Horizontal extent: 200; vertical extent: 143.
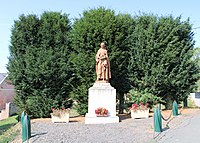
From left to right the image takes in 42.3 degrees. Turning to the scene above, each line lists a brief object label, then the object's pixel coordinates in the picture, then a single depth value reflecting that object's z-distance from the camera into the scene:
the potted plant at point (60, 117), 12.89
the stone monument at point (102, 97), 12.52
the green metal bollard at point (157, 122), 9.19
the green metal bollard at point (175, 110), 13.50
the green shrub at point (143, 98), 15.48
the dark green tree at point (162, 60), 16.06
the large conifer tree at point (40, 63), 14.91
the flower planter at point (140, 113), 13.50
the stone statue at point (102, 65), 13.23
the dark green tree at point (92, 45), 15.09
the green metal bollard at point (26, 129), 8.56
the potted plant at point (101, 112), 12.55
